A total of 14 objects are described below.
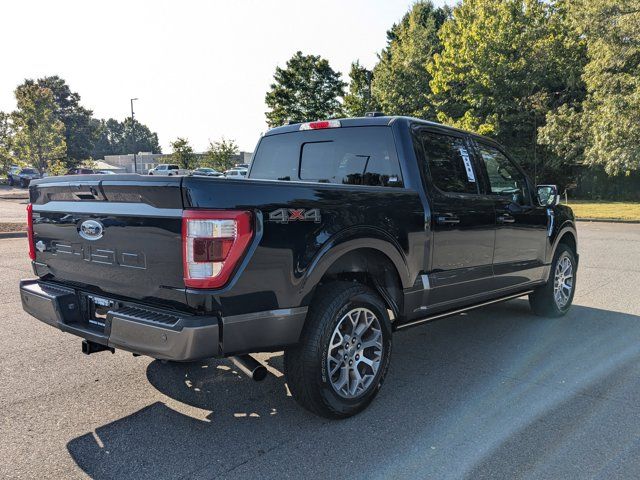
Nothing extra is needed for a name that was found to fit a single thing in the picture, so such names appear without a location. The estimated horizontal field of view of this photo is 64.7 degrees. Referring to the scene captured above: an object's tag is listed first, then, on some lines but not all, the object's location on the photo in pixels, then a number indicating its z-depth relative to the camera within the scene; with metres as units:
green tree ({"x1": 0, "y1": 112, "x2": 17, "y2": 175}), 21.23
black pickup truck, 2.67
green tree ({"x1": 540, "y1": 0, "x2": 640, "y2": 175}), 21.81
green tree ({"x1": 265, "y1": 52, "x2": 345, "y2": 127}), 40.62
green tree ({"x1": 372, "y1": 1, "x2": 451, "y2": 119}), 35.88
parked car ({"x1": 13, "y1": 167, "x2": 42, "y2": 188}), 42.22
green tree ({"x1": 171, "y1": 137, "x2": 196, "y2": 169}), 51.34
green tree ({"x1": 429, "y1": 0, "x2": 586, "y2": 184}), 29.16
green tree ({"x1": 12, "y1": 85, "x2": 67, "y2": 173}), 23.45
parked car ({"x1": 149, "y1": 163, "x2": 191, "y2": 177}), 43.41
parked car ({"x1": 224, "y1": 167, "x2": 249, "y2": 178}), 34.83
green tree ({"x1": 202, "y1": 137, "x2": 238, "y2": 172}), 50.69
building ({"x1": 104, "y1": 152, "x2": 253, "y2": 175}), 57.26
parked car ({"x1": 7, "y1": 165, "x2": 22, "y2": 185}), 43.59
